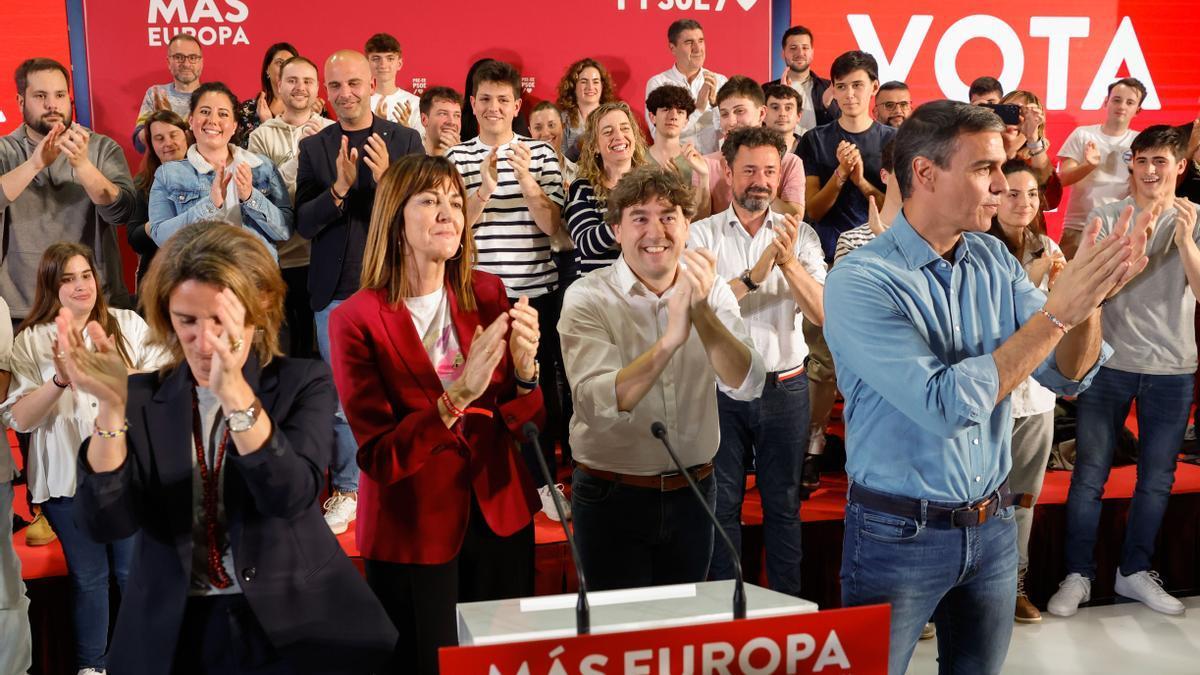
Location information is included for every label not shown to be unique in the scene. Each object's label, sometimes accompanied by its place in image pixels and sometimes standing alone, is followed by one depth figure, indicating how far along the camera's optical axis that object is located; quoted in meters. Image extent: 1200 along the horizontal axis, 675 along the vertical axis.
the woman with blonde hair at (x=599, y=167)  4.21
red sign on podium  1.54
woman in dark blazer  1.86
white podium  1.59
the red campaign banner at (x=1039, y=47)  7.49
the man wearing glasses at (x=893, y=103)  5.76
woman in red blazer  2.46
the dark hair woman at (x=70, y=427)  3.62
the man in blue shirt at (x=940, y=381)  2.09
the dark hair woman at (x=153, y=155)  4.82
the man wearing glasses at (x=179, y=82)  5.80
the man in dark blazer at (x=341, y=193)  4.32
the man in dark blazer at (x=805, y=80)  6.21
